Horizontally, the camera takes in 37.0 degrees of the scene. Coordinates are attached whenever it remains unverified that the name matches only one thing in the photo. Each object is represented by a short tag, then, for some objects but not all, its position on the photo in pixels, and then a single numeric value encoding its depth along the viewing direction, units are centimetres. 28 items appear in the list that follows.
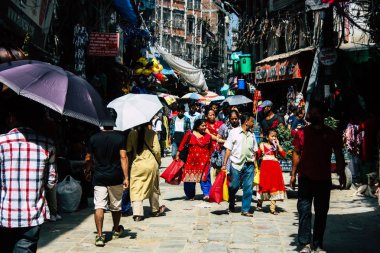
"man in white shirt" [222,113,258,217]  991
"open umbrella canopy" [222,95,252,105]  1794
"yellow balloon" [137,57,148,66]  2109
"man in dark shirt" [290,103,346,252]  698
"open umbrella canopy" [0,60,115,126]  511
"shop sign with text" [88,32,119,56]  1437
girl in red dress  1004
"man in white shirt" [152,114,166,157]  1984
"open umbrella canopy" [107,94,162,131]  890
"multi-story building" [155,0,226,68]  6700
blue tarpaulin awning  1767
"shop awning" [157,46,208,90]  2822
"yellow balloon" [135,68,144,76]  2084
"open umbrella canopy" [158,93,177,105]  3148
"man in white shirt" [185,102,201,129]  1917
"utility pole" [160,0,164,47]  6555
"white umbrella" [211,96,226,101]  3297
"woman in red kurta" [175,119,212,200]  1142
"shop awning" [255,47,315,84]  2202
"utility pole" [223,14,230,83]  5675
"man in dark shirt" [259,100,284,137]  1270
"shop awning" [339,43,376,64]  1714
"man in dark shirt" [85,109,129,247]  768
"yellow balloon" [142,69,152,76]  2095
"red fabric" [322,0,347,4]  645
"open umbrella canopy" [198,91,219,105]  3341
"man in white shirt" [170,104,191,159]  1844
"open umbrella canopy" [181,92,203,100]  3044
